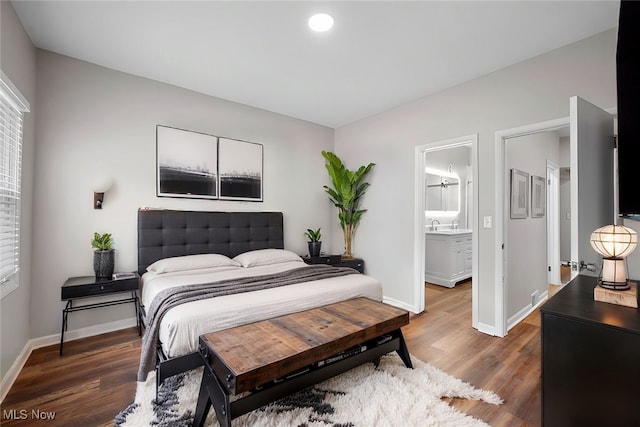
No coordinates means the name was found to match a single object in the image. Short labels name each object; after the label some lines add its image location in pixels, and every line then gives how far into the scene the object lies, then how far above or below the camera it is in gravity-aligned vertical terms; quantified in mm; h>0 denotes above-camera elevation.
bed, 1758 -587
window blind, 1926 +284
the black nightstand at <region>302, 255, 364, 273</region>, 3885 -663
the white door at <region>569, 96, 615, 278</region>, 1652 +259
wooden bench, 1386 -769
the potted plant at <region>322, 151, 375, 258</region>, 4160 +365
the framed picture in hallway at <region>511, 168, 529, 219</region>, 3068 +269
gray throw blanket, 1885 -592
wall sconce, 2730 +225
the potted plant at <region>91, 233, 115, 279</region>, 2629 -412
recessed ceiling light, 2061 +1485
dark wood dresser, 1090 -619
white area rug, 1603 -1193
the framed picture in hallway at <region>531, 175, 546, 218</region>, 3583 +270
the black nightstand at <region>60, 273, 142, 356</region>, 2363 -674
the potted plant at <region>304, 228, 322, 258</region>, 4031 -394
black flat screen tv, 1355 +515
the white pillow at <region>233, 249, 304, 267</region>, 3244 -516
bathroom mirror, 5473 +485
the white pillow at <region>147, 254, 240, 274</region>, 2759 -508
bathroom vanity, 4590 -698
